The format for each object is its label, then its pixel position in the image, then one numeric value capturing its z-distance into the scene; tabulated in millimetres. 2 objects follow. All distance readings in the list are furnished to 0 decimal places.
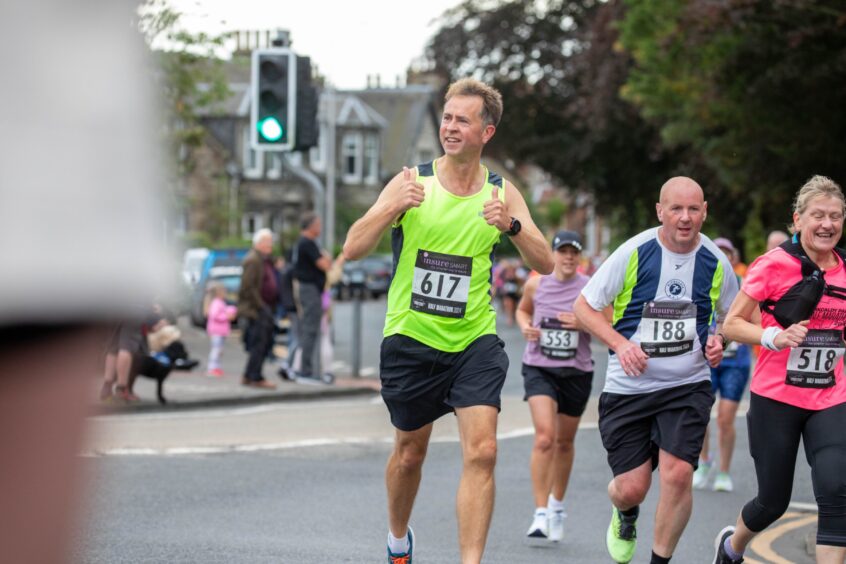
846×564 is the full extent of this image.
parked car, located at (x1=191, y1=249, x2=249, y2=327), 32781
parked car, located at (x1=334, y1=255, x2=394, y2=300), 58150
